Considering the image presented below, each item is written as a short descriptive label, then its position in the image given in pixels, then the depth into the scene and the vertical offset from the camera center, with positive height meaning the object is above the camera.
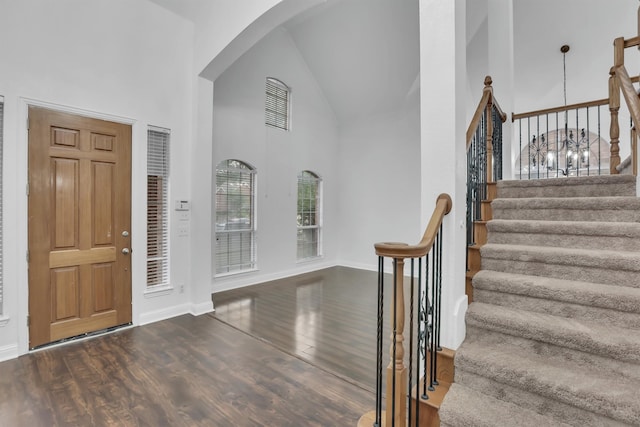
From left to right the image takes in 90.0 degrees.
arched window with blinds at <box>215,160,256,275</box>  5.52 -0.07
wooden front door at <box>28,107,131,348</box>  3.10 -0.12
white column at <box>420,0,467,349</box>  2.04 +0.54
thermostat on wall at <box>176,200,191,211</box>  4.11 +0.11
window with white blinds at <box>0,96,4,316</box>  2.91 -0.22
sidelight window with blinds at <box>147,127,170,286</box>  3.92 +0.08
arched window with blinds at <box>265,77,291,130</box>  6.22 +2.19
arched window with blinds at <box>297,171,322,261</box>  7.02 -0.04
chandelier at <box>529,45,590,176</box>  6.25 +1.36
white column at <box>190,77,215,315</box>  4.18 +0.22
